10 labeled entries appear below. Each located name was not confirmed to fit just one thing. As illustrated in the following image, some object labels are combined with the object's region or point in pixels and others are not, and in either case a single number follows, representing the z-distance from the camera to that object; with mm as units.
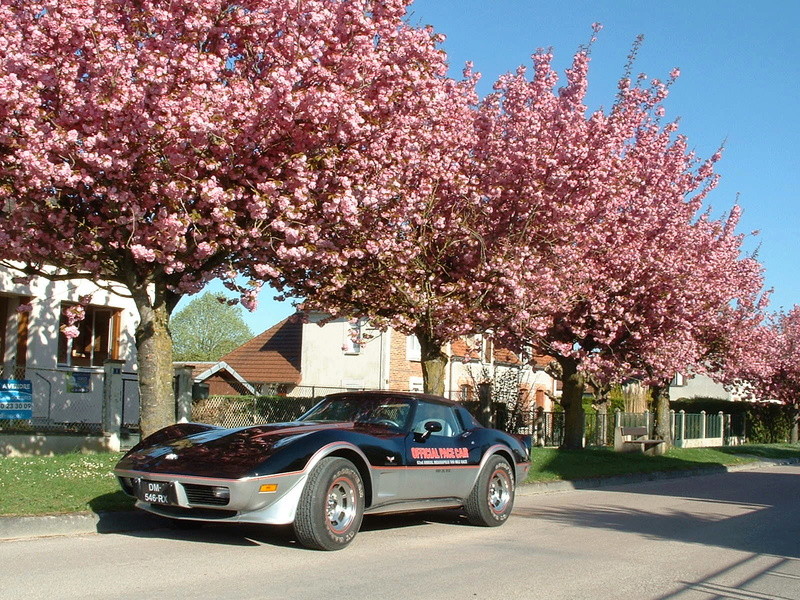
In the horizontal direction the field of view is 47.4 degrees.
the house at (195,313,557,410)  37812
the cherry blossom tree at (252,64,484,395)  13750
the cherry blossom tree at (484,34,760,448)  15906
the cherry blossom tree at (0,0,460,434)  10469
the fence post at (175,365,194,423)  18109
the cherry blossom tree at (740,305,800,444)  39384
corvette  7676
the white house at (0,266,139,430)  18250
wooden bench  25000
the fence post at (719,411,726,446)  43084
